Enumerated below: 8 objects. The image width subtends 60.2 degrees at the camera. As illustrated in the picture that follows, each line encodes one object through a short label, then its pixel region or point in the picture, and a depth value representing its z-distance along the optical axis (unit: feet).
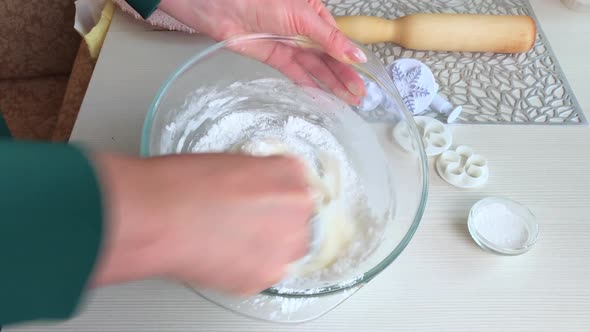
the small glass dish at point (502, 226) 2.02
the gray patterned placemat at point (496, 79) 2.56
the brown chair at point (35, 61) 3.59
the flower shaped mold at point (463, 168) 2.21
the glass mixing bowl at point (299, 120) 1.81
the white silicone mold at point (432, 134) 2.19
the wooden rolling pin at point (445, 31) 2.74
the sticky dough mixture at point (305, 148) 1.75
